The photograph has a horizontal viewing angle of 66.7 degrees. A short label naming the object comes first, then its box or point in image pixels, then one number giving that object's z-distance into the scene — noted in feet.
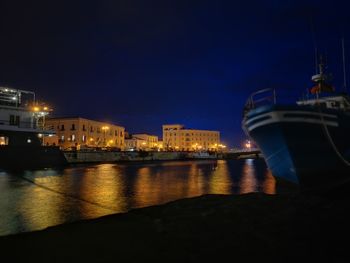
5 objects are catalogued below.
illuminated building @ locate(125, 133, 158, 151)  447.01
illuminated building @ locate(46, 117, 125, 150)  291.79
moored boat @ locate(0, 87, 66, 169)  119.55
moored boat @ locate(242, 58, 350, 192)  40.45
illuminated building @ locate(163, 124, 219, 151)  597.11
